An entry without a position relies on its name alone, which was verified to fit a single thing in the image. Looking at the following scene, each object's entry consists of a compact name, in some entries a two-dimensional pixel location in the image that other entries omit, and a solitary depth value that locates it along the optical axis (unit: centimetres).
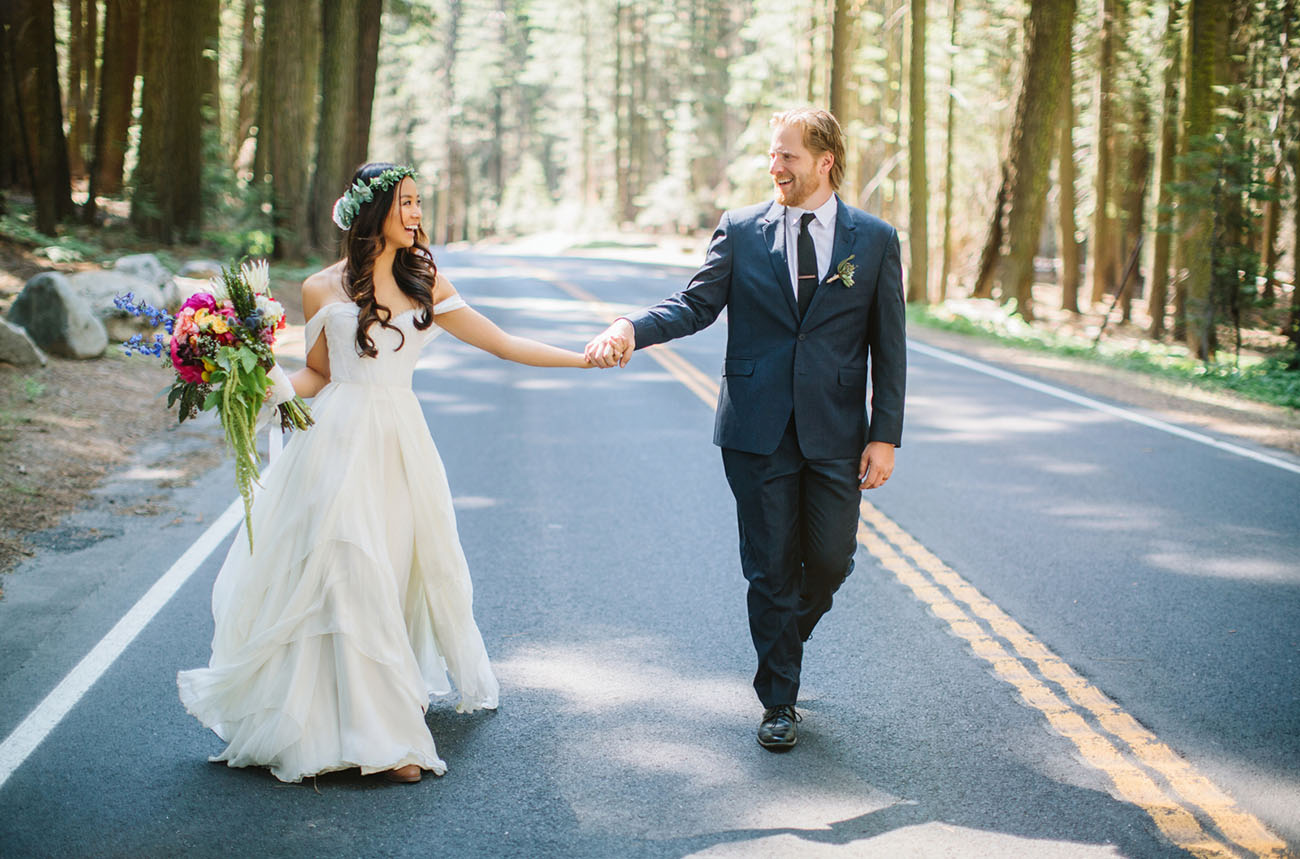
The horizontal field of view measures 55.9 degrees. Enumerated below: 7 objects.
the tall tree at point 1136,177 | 2904
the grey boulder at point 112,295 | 1434
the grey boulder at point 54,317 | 1286
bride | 438
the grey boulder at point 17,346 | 1172
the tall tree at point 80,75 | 3275
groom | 472
